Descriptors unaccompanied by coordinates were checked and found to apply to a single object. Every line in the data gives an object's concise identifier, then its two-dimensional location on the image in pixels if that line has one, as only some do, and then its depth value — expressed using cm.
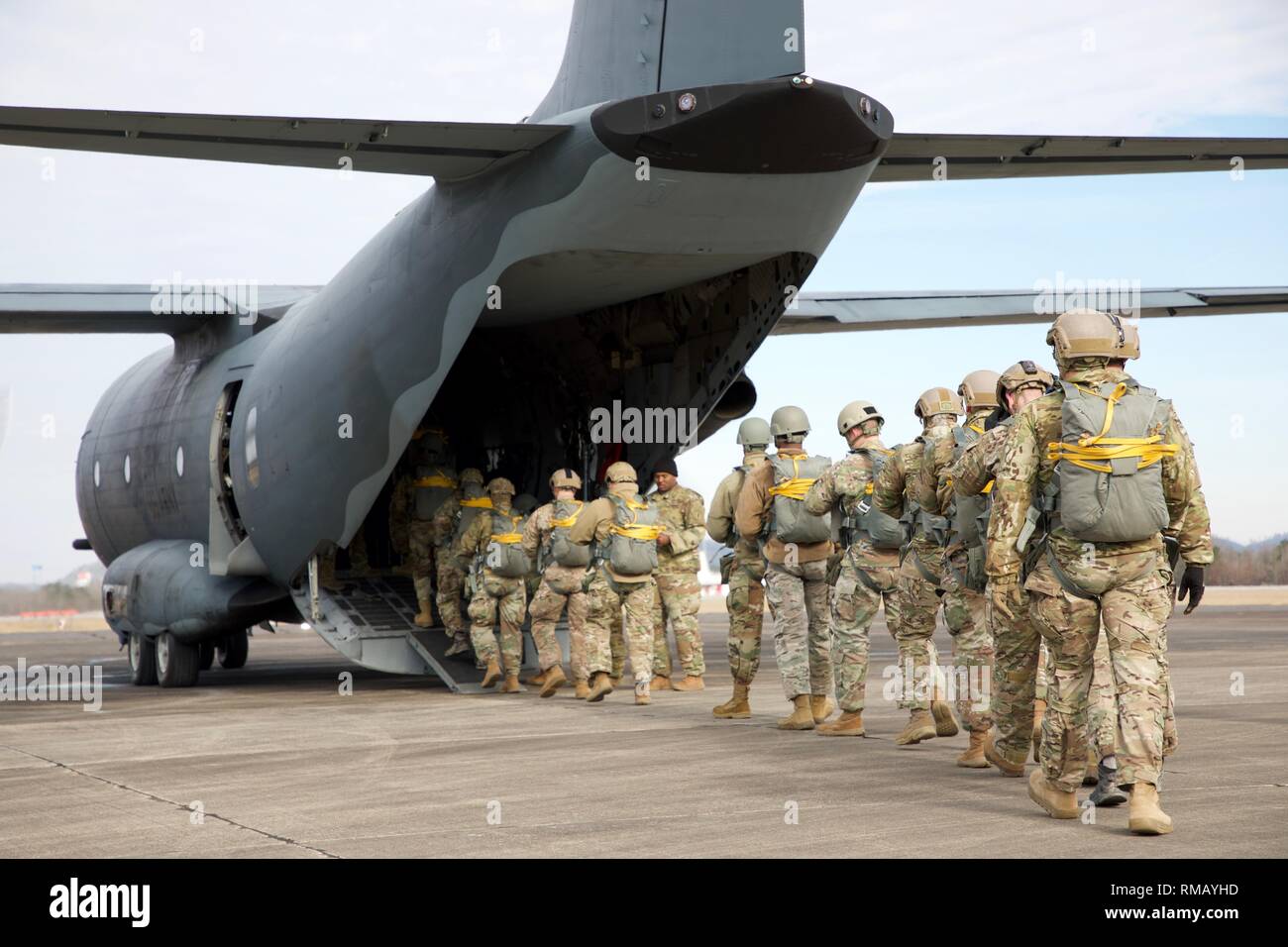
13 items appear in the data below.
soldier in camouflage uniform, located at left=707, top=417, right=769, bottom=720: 1049
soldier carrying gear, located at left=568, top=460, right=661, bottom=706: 1219
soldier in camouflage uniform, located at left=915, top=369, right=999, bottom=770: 833
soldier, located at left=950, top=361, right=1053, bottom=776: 702
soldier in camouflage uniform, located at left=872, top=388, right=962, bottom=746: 871
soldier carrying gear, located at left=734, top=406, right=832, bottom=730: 1004
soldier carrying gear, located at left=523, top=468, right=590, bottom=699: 1262
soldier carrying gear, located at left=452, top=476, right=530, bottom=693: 1320
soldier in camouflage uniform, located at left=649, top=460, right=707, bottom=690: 1316
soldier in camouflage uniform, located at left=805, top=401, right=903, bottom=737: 933
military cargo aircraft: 1015
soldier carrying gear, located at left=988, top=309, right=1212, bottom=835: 612
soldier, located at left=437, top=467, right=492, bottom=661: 1384
